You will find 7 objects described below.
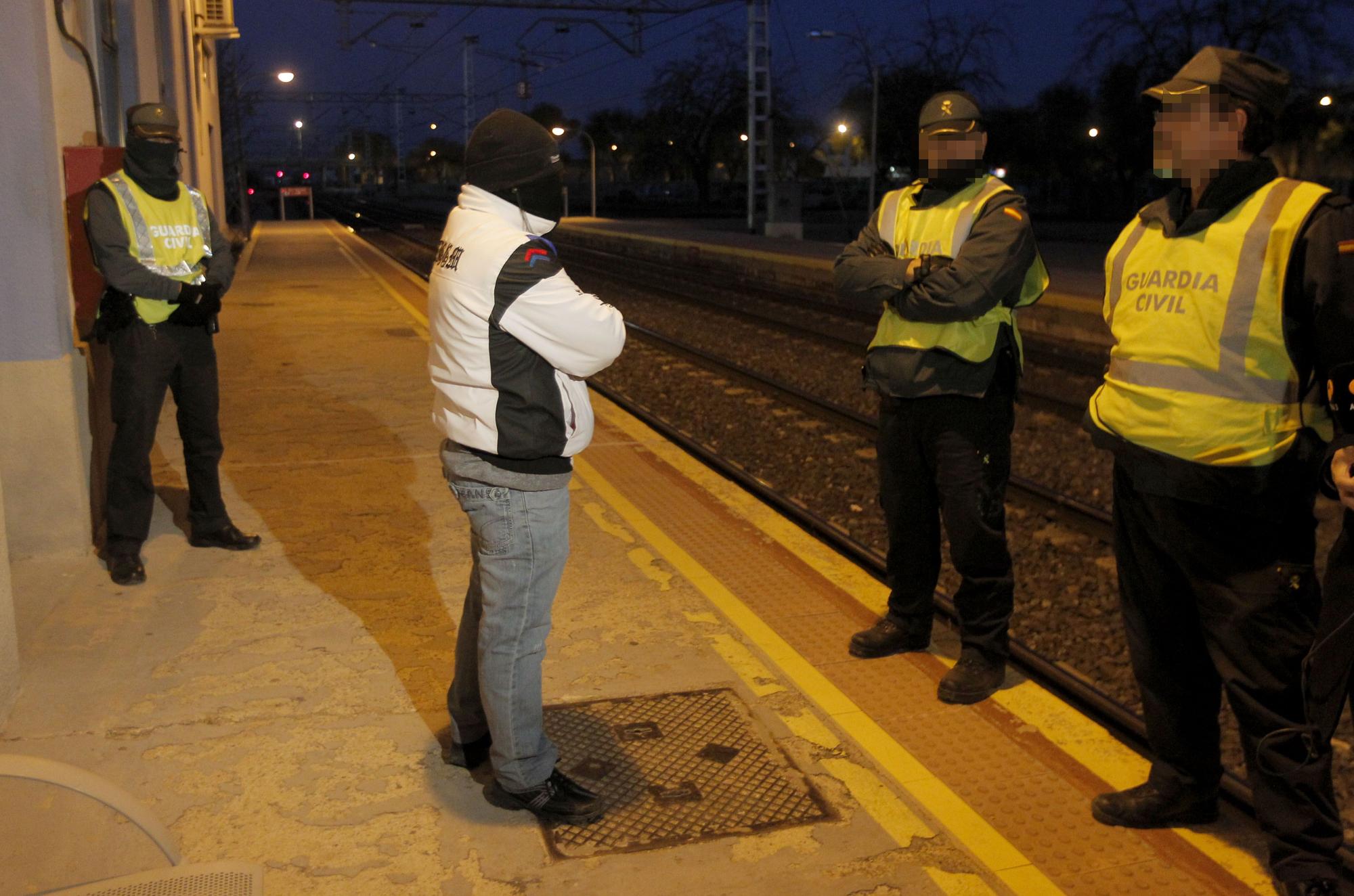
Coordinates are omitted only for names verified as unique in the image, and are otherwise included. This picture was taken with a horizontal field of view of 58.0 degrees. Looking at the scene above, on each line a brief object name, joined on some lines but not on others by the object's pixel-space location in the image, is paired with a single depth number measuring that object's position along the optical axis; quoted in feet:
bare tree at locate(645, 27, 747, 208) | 216.74
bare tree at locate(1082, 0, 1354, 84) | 126.82
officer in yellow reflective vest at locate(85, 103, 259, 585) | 17.11
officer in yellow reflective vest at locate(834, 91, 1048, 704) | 13.21
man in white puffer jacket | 10.35
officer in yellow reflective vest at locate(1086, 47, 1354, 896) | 9.75
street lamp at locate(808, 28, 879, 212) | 107.45
